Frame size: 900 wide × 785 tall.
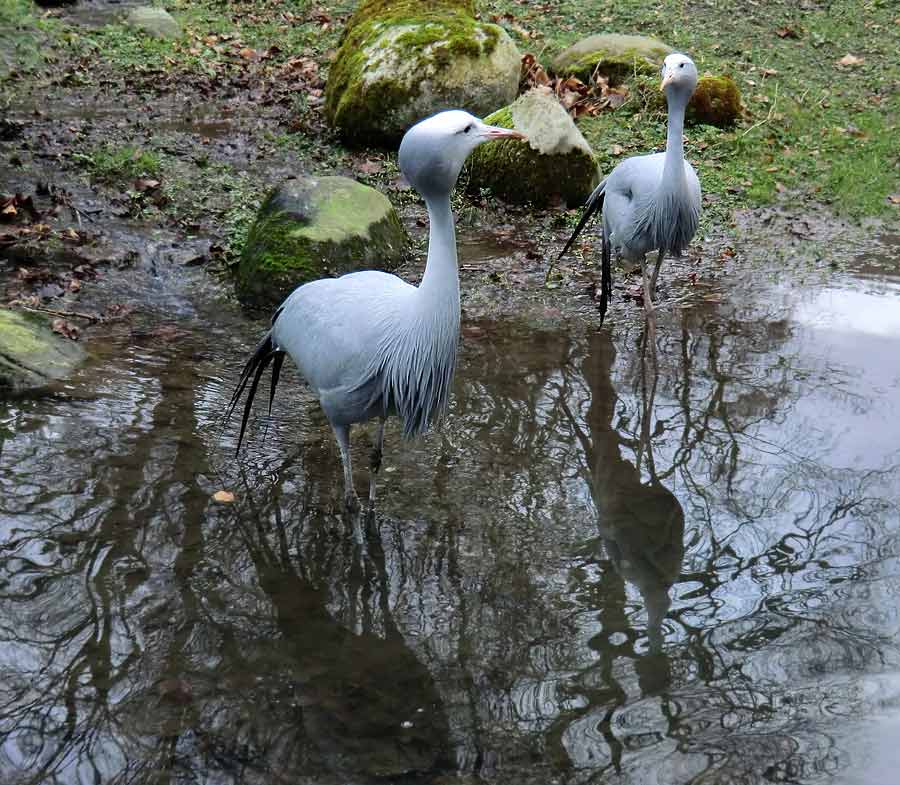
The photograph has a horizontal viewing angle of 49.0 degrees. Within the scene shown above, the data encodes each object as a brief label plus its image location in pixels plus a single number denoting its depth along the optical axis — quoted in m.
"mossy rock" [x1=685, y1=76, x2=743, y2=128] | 9.64
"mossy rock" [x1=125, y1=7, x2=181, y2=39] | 12.46
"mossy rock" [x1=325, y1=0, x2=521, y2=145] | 9.05
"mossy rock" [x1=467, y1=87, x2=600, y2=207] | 8.16
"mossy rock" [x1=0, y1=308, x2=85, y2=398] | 5.29
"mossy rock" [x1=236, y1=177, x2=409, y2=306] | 6.55
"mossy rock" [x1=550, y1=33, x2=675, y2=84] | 10.24
